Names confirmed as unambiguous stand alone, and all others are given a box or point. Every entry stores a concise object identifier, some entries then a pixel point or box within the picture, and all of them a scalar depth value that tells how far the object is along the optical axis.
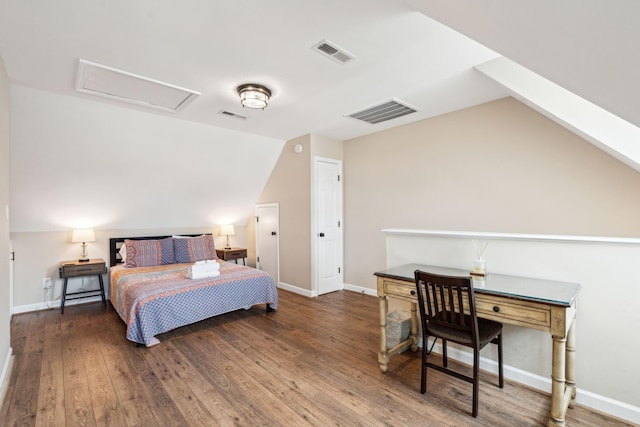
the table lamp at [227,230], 5.78
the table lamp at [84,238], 4.26
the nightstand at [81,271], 3.99
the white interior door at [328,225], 4.71
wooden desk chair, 1.92
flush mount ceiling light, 2.88
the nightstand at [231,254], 5.48
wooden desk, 1.73
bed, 3.04
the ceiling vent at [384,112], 3.48
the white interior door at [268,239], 5.36
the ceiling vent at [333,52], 2.23
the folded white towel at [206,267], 3.64
